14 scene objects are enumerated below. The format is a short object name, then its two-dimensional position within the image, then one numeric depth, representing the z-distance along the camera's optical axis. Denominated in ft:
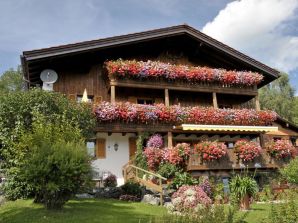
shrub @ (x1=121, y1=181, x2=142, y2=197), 58.18
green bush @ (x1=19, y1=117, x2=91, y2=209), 41.75
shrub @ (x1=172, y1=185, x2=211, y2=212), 43.57
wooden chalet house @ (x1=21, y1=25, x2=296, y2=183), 71.51
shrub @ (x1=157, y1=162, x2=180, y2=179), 65.16
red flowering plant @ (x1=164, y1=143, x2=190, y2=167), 66.54
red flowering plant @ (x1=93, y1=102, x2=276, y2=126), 69.10
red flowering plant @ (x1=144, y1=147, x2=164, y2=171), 67.21
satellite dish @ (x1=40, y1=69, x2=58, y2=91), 72.75
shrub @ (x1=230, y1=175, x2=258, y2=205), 50.42
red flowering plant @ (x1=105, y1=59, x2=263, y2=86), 73.15
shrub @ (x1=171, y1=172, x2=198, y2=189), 62.64
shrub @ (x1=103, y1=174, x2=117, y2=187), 67.56
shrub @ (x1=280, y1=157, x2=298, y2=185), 68.33
